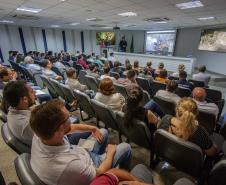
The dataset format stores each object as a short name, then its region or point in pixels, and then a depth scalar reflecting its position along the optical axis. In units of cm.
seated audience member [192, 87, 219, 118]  220
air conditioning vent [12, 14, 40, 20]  633
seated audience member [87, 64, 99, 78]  598
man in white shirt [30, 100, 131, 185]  84
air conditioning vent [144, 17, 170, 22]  674
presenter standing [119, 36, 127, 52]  1332
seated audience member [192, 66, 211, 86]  463
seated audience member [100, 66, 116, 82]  409
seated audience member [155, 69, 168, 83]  447
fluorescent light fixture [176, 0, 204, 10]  402
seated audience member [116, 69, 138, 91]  356
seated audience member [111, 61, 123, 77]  548
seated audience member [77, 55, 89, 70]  745
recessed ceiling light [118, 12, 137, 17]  582
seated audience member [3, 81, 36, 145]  129
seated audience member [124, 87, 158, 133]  164
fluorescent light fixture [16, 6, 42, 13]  505
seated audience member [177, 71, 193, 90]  369
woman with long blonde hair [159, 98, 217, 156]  138
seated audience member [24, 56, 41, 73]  487
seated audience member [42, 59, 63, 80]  441
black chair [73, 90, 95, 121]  243
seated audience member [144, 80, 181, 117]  252
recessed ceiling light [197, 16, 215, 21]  641
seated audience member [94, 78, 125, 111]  225
